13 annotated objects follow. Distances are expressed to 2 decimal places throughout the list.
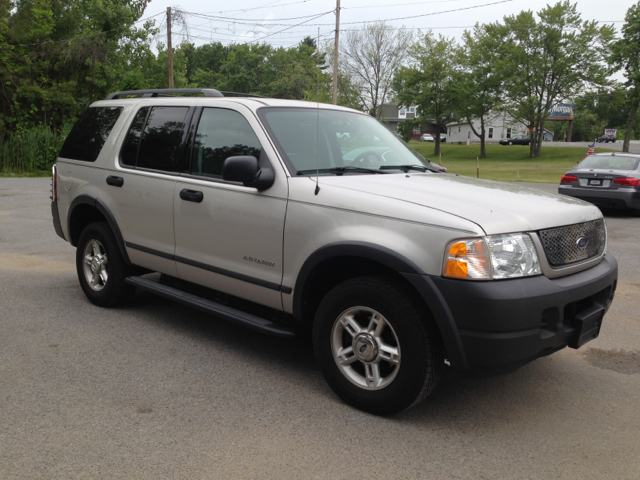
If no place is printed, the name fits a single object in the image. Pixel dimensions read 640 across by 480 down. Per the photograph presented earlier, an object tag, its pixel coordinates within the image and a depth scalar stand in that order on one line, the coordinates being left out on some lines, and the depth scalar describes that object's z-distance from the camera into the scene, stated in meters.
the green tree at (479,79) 54.97
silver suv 3.06
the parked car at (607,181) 12.35
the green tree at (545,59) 51.00
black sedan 80.69
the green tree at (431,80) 58.00
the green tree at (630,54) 49.62
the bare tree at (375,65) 57.39
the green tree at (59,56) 27.80
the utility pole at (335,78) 20.54
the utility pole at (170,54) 33.47
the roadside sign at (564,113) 87.33
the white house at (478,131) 96.50
